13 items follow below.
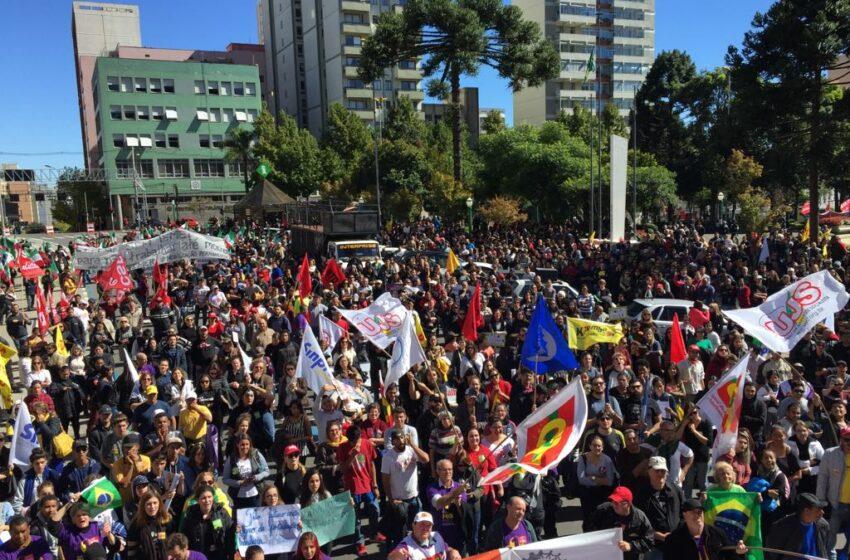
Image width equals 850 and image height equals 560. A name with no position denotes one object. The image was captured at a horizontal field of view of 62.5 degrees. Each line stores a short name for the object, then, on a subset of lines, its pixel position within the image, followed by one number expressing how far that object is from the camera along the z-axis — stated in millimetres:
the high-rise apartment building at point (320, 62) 77062
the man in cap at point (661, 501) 5891
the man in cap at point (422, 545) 5250
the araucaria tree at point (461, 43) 36781
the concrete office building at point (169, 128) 68625
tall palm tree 64625
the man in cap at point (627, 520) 5504
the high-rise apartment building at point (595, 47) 80375
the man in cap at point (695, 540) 5195
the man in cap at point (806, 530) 5492
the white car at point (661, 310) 14098
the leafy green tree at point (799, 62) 26562
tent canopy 41875
